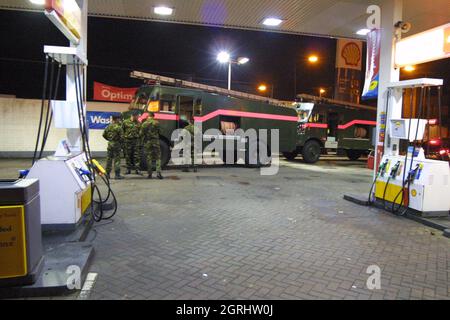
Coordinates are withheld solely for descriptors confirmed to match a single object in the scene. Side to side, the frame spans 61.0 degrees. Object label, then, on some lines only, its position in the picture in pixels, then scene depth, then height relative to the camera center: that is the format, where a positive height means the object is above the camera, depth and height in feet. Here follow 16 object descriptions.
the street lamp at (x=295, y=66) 97.55 +18.27
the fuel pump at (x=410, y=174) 23.04 -2.30
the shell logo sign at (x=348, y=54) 74.35 +15.85
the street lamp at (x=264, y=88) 108.95 +13.14
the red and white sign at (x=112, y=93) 61.05 +6.16
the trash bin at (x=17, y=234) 11.52 -3.19
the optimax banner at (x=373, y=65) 28.30 +5.32
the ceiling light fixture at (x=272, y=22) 35.50 +10.64
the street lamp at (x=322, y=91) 106.93 +12.13
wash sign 59.71 +1.90
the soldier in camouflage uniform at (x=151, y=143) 37.19 -1.08
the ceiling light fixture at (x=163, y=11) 32.83 +10.62
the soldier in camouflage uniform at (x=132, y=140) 37.29 -0.82
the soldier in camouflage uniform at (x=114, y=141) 35.45 -0.95
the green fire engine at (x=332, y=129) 61.21 +1.02
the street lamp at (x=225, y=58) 64.02 +12.76
